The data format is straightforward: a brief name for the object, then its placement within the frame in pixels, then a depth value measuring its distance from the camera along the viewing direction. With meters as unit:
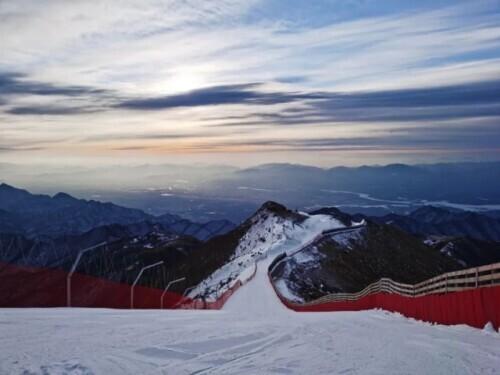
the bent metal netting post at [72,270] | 21.73
